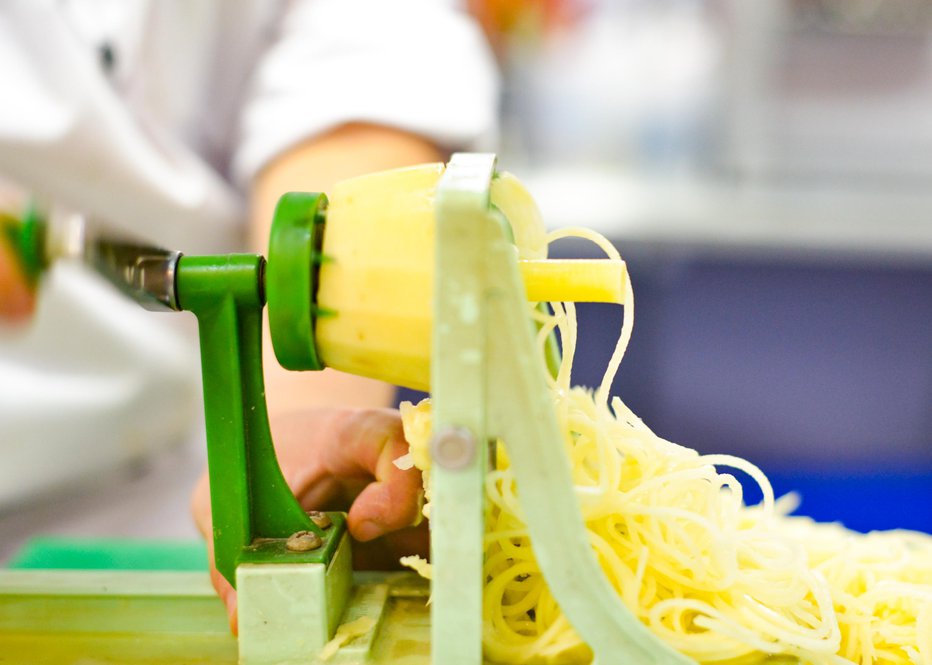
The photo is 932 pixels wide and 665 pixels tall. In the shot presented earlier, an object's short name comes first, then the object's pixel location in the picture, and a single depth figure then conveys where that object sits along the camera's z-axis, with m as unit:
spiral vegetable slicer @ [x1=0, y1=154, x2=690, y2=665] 0.76
